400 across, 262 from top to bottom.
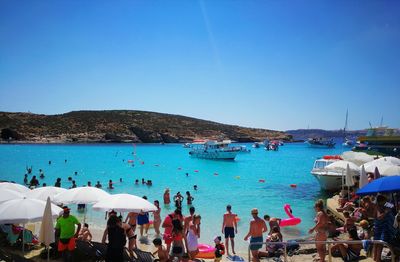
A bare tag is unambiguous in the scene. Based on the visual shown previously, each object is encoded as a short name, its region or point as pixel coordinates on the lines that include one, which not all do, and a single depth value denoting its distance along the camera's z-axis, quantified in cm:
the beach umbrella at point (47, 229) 854
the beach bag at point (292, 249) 1055
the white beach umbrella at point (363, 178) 1598
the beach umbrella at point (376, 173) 1579
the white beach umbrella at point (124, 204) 1008
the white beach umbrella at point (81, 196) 1169
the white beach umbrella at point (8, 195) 1046
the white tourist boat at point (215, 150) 6900
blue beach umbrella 893
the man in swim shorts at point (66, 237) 904
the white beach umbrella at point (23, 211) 855
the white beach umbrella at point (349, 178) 1827
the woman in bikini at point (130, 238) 899
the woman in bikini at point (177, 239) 880
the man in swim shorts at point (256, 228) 995
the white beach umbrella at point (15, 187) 1237
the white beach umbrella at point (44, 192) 1240
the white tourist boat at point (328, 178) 2767
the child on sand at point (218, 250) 1008
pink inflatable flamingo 1731
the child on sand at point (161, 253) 860
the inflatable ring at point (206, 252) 1152
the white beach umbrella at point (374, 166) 1667
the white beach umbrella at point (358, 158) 2582
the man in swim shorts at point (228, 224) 1176
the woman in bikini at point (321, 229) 862
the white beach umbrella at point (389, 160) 1772
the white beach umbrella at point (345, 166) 1933
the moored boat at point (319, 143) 14826
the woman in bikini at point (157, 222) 1563
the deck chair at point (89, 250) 914
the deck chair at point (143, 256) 894
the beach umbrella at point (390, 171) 1575
